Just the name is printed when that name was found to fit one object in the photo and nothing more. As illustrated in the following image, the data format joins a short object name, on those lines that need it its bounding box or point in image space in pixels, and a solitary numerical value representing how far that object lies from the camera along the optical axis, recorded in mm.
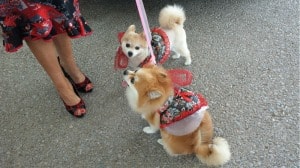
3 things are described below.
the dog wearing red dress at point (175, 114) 1103
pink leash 1094
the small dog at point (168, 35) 1461
